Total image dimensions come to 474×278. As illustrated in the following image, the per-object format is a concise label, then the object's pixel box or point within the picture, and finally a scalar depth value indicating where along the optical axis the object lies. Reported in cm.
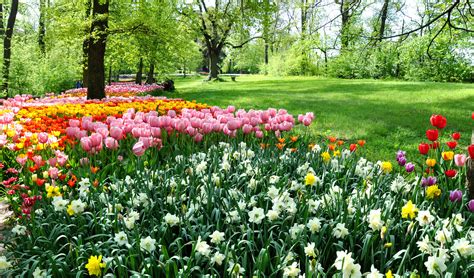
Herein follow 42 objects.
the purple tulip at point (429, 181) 274
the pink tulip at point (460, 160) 276
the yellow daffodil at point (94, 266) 180
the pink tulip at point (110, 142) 343
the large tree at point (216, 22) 3120
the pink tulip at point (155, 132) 379
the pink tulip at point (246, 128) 435
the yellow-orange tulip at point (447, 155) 286
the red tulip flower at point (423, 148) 279
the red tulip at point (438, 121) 287
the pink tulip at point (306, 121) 444
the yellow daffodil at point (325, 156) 335
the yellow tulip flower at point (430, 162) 272
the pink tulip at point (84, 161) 328
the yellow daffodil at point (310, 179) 263
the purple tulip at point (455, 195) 256
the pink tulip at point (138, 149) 316
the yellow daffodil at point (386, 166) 298
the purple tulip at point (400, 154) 327
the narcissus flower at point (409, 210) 213
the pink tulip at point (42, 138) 368
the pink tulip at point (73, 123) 403
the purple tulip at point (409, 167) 291
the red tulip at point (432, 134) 283
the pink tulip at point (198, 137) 429
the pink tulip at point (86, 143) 330
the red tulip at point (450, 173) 270
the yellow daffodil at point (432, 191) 255
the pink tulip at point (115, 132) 357
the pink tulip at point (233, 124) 424
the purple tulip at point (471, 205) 245
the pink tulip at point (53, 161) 313
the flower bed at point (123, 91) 1392
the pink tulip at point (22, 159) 330
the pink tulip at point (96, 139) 334
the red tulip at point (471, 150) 243
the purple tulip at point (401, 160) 322
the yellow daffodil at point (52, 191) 272
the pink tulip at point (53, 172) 299
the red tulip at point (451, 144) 296
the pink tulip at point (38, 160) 322
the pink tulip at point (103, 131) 363
